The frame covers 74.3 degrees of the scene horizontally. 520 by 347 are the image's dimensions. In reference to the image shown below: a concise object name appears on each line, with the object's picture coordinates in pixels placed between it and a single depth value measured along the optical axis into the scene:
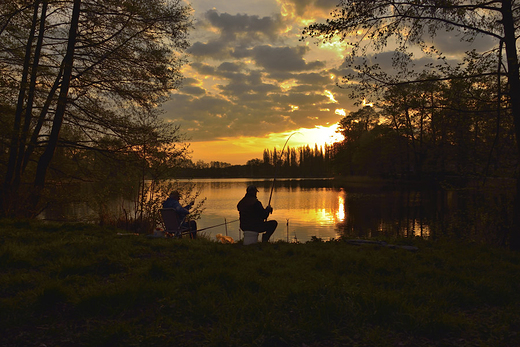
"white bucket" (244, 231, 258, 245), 7.91
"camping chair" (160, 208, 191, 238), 9.34
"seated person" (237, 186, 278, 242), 8.11
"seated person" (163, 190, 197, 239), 9.51
